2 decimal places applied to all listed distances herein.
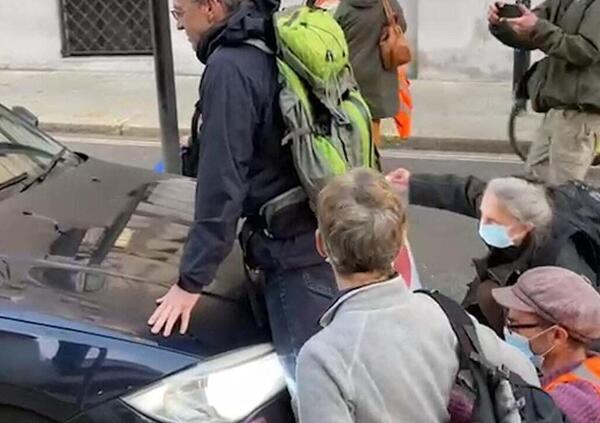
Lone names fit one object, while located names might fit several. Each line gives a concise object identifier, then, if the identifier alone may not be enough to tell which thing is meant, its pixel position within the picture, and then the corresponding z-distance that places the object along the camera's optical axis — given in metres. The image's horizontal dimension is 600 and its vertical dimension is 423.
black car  3.04
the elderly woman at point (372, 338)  2.56
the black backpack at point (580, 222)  3.52
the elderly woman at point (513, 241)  3.50
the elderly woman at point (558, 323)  3.06
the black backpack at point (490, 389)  2.56
